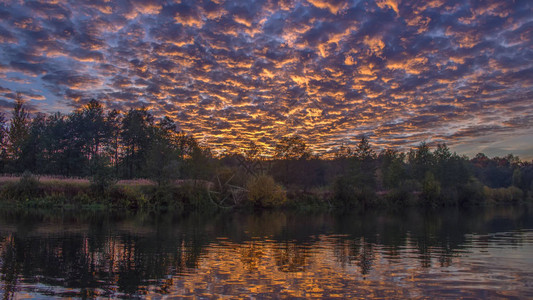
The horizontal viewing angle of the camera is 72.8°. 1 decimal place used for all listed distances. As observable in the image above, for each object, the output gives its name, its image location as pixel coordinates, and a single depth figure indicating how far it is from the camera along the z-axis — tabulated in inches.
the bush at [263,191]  2102.6
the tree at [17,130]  2696.9
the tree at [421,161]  3506.4
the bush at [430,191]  2992.1
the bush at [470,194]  3250.5
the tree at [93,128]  2726.4
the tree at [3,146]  2684.5
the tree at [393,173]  3206.2
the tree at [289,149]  3297.2
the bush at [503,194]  3590.1
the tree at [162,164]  1945.1
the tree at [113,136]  2962.6
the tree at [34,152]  2546.8
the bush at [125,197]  1762.9
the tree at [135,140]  2898.6
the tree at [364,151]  2945.4
